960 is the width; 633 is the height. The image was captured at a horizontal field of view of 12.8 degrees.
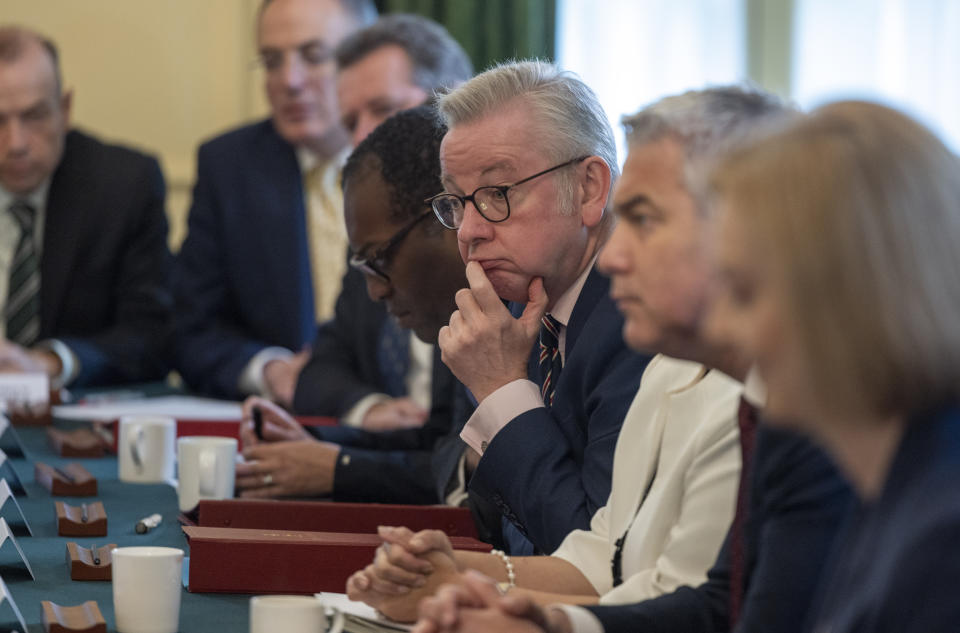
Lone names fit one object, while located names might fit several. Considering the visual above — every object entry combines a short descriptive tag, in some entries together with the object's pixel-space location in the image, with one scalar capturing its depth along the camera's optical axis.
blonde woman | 3.63
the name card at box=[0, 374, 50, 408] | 5.76
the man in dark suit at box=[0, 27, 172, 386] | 7.26
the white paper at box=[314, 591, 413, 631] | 4.10
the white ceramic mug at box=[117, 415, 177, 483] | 4.87
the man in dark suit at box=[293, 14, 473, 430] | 5.77
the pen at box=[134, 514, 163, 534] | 4.50
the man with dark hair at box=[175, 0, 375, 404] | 7.56
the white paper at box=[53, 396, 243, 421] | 5.48
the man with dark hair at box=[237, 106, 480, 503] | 4.78
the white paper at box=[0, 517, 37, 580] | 4.24
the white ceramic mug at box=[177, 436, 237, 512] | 4.65
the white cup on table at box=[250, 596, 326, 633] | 3.99
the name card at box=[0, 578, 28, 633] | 4.01
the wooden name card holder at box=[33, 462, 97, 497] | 4.73
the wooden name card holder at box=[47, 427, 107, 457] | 5.06
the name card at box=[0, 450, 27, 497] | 4.71
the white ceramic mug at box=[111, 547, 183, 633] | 4.06
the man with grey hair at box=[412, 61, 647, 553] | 4.39
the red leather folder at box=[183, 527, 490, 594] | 4.21
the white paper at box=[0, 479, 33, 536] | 4.43
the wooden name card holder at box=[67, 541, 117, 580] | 4.25
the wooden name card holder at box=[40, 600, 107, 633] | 4.03
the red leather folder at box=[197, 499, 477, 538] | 4.41
